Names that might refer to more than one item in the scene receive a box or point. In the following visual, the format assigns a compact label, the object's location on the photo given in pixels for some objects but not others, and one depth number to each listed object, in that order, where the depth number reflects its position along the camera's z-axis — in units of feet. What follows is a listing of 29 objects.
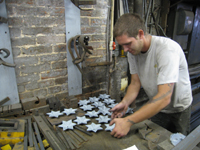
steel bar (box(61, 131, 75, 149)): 3.83
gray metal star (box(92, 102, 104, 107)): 6.04
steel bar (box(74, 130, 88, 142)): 4.12
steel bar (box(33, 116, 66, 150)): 3.71
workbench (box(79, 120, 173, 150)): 3.88
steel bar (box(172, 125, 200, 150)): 2.63
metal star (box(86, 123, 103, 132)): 4.49
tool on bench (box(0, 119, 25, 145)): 3.98
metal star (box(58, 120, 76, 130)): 4.56
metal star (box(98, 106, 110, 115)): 5.52
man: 3.81
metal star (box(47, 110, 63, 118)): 5.12
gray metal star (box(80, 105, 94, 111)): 5.74
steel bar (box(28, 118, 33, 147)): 3.89
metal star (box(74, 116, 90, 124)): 4.84
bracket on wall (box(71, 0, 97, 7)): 5.31
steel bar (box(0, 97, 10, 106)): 5.14
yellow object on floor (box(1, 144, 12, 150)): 3.74
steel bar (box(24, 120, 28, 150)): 3.73
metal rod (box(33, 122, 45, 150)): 3.80
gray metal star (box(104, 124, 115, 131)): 4.52
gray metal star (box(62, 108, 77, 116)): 5.31
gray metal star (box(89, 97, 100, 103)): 6.45
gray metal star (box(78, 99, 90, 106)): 6.12
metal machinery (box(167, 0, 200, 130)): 10.28
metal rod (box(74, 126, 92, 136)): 4.35
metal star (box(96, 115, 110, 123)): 4.96
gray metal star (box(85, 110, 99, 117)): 5.29
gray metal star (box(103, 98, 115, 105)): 6.37
